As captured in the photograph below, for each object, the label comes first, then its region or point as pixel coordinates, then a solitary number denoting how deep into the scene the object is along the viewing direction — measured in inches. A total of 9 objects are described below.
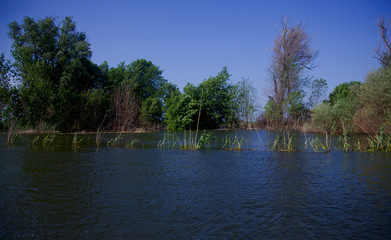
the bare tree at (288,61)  1288.1
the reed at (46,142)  624.2
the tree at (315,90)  1637.6
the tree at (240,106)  1519.4
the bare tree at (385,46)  1018.7
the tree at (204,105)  1497.3
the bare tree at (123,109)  1223.5
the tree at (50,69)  1104.2
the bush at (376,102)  658.2
